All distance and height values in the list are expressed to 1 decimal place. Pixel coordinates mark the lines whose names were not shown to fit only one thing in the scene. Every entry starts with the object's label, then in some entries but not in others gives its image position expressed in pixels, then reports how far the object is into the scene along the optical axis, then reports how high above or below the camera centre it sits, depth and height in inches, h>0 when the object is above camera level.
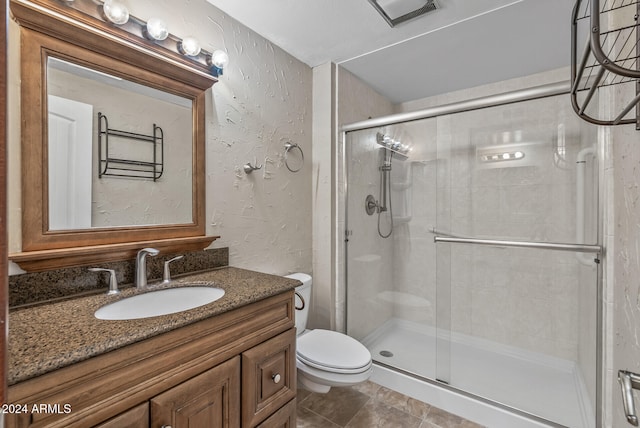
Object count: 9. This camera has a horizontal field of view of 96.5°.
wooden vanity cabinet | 25.6 -18.5
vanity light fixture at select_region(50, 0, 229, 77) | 43.3 +30.8
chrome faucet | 45.6 -8.2
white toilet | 57.5 -30.9
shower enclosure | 76.2 -11.6
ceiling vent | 59.5 +44.3
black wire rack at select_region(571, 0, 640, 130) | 20.0 +18.4
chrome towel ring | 76.8 +17.6
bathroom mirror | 38.6 +11.9
